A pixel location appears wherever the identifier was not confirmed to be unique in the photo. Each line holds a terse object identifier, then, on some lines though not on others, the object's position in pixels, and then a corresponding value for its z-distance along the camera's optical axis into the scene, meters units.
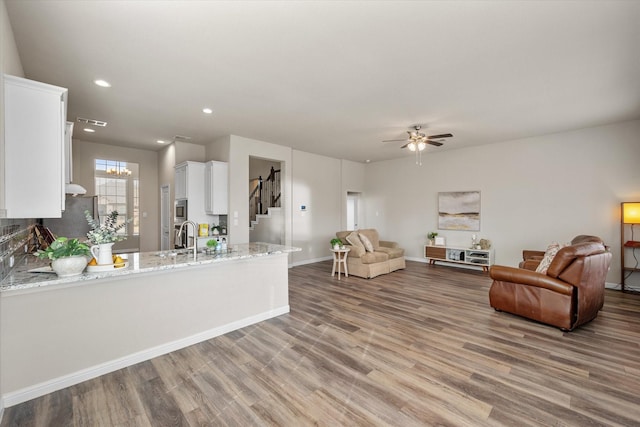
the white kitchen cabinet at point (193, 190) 5.74
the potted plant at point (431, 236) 7.31
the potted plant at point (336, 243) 6.02
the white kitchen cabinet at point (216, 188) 5.67
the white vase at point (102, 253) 2.51
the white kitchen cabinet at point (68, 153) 3.11
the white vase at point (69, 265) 2.27
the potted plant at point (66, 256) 2.27
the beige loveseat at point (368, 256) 5.92
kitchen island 2.15
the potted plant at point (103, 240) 2.50
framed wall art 6.80
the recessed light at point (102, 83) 3.35
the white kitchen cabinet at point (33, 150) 2.05
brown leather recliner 3.24
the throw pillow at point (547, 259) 3.65
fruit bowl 2.45
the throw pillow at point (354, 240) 6.17
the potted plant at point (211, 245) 3.55
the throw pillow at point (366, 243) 6.36
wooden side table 5.96
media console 6.41
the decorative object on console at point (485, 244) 6.48
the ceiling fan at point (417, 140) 4.98
